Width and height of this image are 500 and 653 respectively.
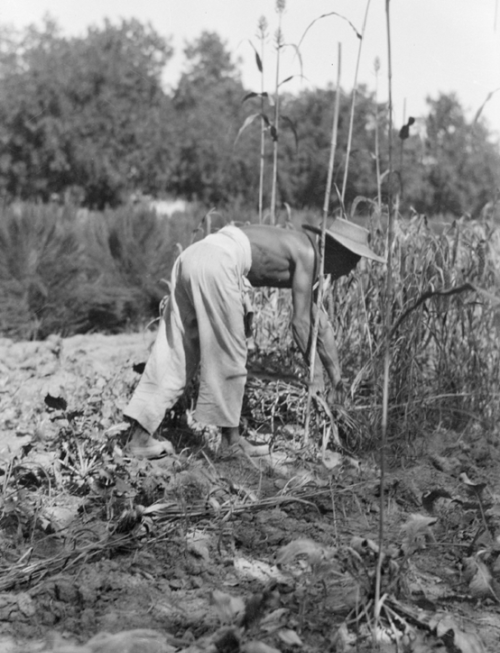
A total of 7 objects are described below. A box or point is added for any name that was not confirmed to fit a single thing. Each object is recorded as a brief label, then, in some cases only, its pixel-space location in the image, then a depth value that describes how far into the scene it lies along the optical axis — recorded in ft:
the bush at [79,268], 24.07
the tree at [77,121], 84.53
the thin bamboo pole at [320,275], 11.16
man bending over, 12.13
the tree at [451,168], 115.65
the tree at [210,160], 101.14
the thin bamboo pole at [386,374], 6.55
